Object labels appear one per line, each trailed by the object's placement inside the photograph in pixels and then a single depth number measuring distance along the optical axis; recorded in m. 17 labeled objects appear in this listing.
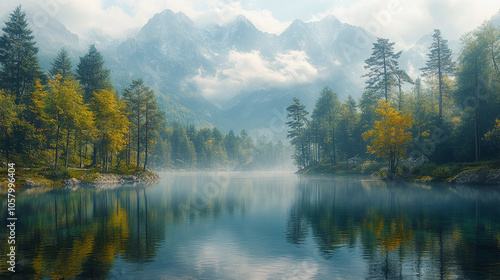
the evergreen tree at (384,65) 81.56
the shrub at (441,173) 52.76
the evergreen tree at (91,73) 79.75
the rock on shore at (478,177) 46.91
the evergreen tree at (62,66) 84.19
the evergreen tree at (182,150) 182.38
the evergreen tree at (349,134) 95.62
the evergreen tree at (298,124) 116.78
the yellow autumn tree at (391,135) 62.19
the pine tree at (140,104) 76.44
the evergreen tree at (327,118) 104.75
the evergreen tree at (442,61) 68.56
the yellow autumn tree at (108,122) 66.12
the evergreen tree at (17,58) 69.88
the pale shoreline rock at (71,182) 56.04
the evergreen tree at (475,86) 53.91
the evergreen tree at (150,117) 77.31
